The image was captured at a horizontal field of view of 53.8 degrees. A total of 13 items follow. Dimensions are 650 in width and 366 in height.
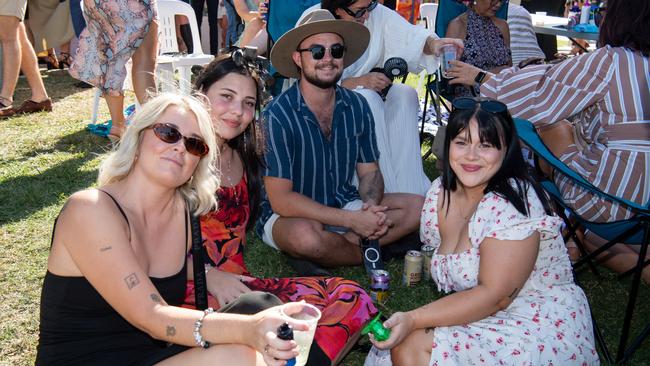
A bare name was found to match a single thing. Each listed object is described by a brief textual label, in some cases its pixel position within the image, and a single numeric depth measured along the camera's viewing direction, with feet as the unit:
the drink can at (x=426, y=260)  11.64
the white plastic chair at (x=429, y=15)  25.09
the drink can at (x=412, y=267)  11.46
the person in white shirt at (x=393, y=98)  13.88
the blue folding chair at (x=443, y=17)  17.97
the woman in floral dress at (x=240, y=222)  8.39
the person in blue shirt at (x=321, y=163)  11.52
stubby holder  7.27
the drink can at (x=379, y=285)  10.87
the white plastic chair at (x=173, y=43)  21.07
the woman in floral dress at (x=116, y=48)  16.99
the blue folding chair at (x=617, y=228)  8.99
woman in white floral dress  7.56
